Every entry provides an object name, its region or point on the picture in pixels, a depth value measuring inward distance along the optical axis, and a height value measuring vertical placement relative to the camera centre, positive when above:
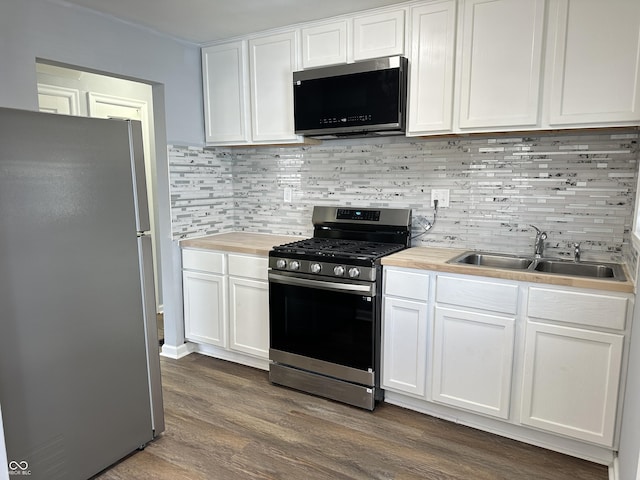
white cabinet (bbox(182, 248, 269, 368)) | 2.98 -0.90
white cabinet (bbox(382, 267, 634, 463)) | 1.99 -0.88
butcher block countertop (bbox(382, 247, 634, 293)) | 1.95 -0.47
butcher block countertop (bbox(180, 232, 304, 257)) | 2.98 -0.48
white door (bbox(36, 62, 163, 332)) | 3.48 +0.63
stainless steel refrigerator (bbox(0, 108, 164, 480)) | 1.67 -0.50
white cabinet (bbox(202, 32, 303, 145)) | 2.97 +0.59
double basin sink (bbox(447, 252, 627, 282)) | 2.29 -0.49
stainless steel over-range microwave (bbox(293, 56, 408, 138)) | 2.53 +0.45
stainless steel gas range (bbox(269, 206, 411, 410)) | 2.49 -0.79
